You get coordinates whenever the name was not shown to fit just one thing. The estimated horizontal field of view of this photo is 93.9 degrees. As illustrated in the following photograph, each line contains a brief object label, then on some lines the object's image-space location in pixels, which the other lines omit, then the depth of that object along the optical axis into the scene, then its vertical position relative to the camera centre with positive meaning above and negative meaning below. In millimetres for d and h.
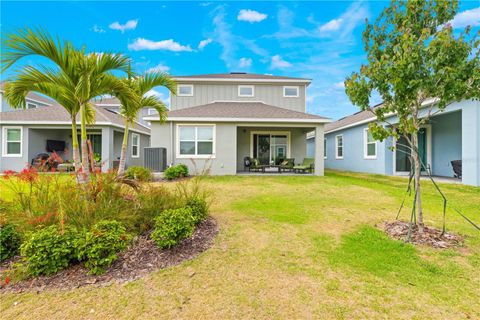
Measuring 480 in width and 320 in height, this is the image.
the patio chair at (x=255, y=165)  13366 -286
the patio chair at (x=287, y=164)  13278 -216
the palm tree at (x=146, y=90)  6200 +2223
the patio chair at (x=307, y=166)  12680 -315
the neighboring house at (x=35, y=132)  12914 +1654
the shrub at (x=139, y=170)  8869 -416
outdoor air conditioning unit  11328 +50
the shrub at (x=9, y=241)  2955 -1096
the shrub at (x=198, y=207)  4160 -902
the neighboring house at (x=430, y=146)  8523 +796
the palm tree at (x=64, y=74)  3383 +1453
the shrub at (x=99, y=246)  2674 -1054
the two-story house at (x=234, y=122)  12008 +2085
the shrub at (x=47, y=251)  2555 -1058
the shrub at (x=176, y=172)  10359 -554
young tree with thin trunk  3514 +1564
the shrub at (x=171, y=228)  3145 -971
